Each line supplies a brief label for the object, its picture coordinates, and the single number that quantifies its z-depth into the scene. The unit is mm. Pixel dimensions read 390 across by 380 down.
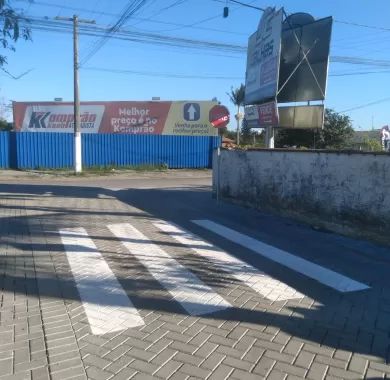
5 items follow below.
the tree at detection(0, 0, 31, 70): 5109
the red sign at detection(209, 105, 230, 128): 15249
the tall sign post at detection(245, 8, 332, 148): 14734
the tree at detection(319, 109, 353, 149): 32750
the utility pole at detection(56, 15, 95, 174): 26531
